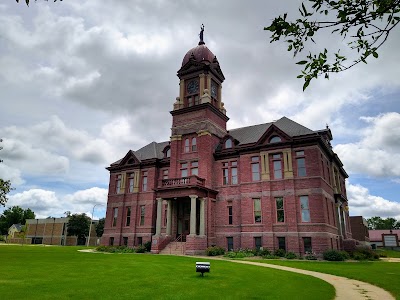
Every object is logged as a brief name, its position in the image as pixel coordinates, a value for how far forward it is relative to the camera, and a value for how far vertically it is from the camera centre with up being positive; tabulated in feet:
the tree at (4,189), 107.32 +15.02
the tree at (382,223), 506.07 +27.51
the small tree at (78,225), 290.76 +8.92
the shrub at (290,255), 95.81 -5.00
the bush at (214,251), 104.37 -4.52
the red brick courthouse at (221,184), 105.19 +19.79
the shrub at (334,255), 91.20 -4.59
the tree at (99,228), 330.13 +7.00
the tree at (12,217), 397.80 +21.24
